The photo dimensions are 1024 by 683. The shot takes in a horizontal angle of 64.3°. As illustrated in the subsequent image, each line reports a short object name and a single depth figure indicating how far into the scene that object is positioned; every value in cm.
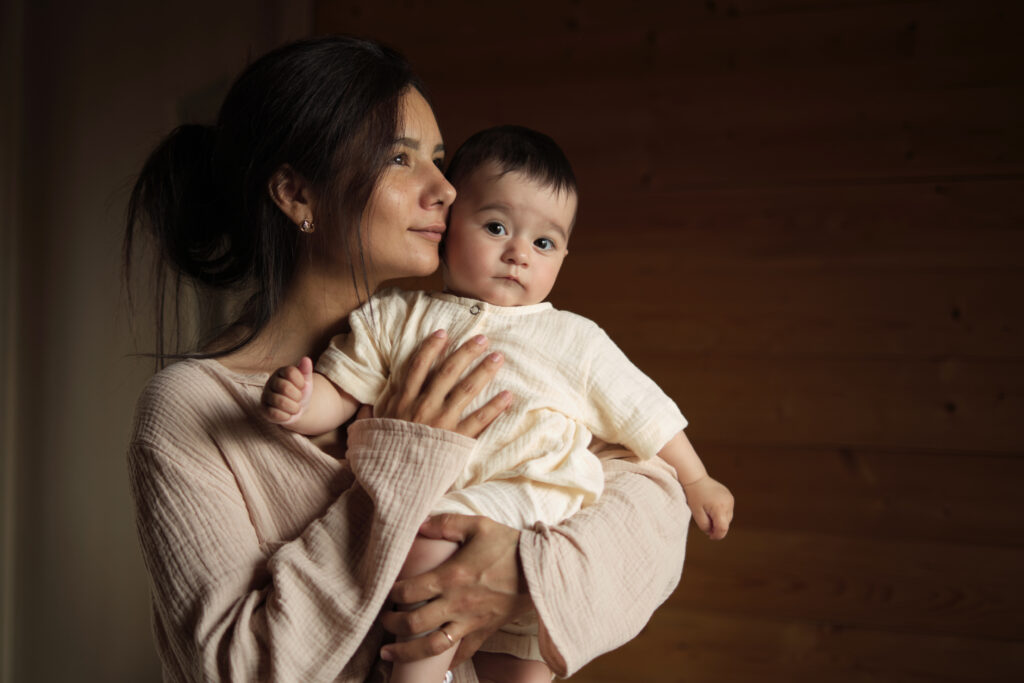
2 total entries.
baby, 107
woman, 92
